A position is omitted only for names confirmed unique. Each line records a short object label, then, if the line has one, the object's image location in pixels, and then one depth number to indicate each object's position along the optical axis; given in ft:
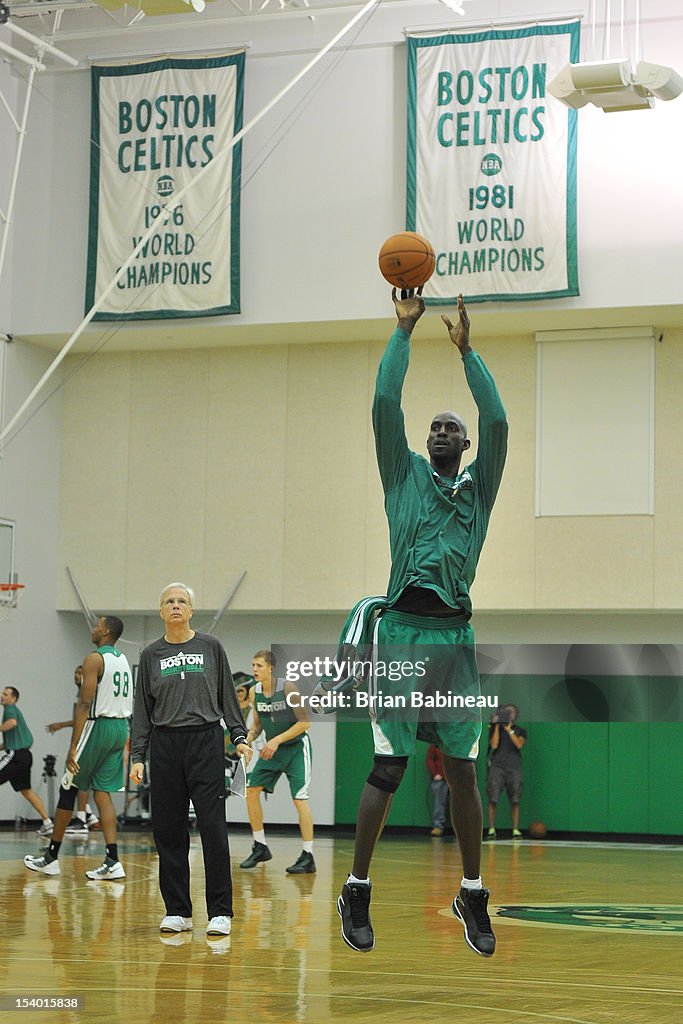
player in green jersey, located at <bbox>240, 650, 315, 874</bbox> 44.75
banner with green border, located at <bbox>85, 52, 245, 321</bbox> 70.28
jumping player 20.01
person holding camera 68.33
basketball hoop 68.69
